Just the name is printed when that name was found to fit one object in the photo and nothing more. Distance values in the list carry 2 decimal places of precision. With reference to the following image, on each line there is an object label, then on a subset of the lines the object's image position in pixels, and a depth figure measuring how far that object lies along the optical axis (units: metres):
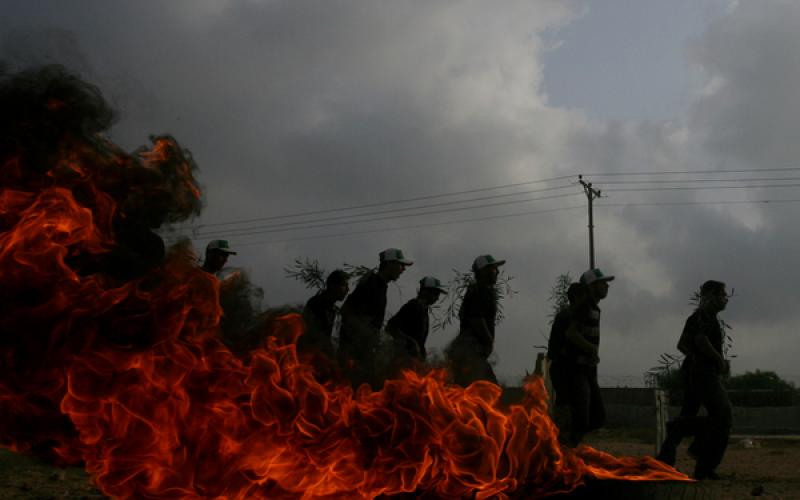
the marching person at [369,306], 7.40
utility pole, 39.84
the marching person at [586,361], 9.02
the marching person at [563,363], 9.20
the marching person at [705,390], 9.08
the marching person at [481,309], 9.13
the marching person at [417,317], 8.80
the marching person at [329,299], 8.36
